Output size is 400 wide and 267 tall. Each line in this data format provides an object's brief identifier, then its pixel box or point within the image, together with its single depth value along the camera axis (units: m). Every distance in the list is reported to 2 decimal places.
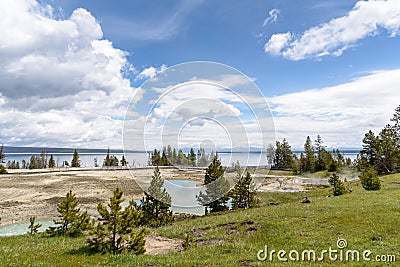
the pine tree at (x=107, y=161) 185.74
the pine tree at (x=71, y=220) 22.03
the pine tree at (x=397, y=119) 91.24
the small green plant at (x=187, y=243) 17.84
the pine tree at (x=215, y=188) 40.84
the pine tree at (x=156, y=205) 31.55
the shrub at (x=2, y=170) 112.56
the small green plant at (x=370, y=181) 41.81
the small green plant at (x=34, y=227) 24.30
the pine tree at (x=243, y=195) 42.44
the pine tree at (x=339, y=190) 41.31
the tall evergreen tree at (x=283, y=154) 159.25
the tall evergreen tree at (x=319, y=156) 121.43
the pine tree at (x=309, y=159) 127.51
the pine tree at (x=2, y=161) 112.69
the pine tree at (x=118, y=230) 15.44
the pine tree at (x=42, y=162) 172.75
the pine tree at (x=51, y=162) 157.66
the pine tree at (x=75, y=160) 175.23
